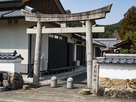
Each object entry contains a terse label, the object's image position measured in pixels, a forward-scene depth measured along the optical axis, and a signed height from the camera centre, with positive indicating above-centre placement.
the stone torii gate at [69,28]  8.16 +1.43
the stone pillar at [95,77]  7.21 -0.97
